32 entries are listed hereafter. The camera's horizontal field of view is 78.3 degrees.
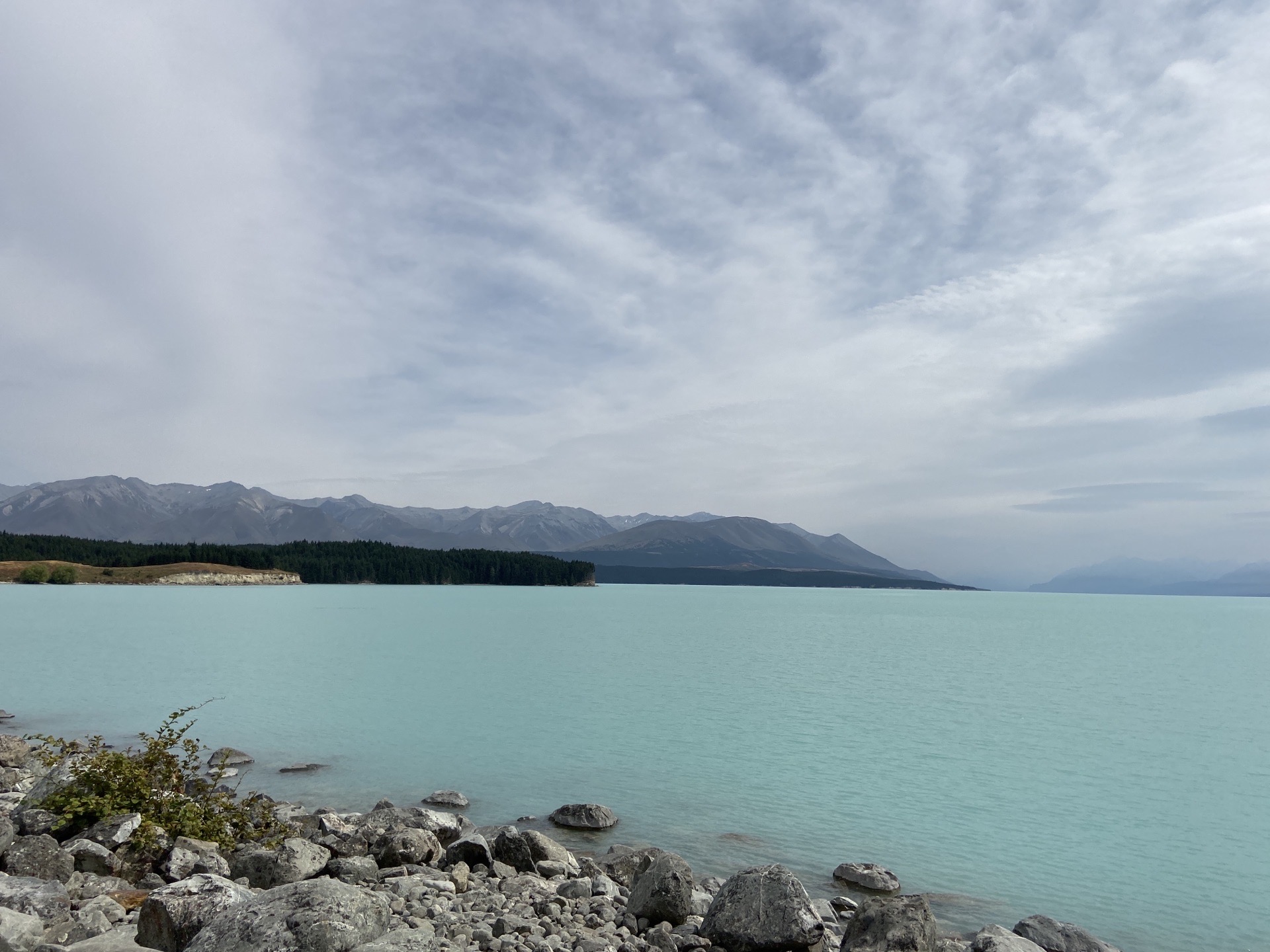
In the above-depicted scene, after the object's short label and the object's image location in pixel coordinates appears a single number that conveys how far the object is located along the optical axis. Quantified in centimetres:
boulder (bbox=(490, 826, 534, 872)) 1349
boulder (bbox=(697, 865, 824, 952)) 989
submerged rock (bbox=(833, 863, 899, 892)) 1443
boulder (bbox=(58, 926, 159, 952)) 751
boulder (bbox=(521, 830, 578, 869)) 1366
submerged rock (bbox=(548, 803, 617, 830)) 1772
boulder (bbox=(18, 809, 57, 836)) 1241
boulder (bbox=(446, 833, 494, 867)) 1323
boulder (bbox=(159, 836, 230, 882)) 1124
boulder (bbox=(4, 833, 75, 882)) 1054
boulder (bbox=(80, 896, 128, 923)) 920
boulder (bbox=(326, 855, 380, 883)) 1155
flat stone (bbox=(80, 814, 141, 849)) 1177
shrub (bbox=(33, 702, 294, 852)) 1255
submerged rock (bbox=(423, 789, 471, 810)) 1928
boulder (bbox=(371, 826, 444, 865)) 1280
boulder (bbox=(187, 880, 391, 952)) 728
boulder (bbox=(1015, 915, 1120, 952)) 1177
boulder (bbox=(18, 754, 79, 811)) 1330
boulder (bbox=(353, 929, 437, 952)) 727
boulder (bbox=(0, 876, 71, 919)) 891
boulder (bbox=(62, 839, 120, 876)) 1112
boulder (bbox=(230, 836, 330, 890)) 1113
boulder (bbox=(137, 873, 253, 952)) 807
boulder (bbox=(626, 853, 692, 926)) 1102
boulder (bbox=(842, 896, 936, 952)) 973
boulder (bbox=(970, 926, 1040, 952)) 1030
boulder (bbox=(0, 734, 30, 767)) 2119
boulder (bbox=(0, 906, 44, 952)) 784
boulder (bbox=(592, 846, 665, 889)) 1381
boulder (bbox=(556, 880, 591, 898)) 1195
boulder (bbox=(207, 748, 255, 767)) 2272
